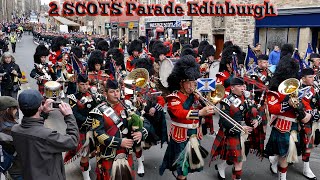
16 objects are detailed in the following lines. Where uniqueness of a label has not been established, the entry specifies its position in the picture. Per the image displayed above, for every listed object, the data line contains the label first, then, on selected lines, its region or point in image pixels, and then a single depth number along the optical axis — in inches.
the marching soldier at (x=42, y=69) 360.8
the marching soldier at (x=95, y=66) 261.3
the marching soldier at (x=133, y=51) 379.2
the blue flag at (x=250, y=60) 298.5
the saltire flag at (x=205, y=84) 186.4
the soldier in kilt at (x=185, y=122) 181.6
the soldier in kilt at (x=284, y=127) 201.8
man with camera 119.0
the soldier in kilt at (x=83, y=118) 206.1
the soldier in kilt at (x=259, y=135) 221.7
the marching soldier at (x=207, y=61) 379.6
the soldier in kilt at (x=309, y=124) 216.8
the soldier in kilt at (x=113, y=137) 155.9
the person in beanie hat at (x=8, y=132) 135.0
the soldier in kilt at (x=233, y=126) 199.9
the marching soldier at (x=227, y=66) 300.6
